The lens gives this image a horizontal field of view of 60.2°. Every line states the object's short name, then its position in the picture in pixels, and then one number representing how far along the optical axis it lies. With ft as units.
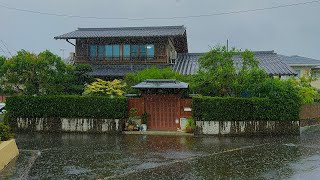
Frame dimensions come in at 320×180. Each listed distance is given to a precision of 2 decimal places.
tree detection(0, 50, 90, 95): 49.59
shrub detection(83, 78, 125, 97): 52.57
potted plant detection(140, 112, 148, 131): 50.32
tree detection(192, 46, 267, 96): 50.75
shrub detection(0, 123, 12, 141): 31.52
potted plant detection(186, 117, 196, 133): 49.12
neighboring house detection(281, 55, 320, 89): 98.83
